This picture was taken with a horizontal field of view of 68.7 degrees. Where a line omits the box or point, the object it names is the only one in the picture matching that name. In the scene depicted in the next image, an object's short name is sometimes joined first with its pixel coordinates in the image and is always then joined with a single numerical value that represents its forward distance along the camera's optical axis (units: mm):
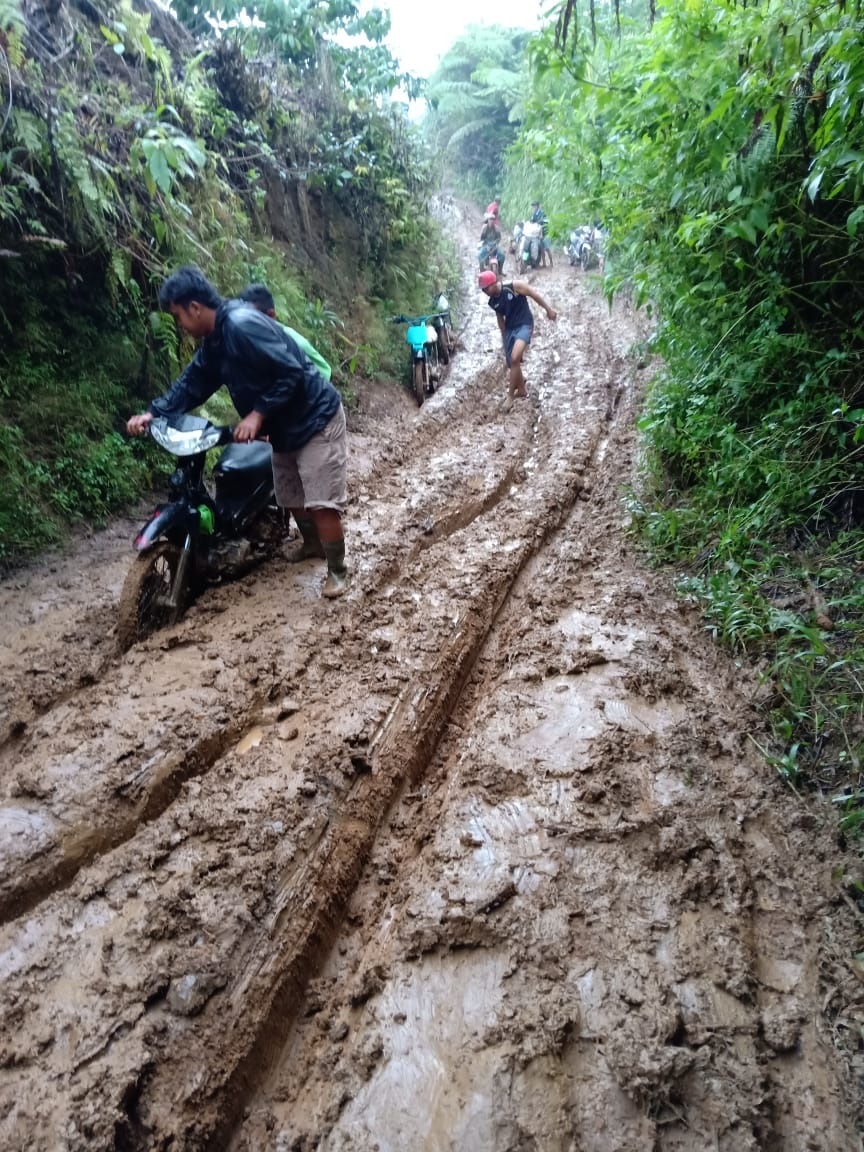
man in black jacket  3080
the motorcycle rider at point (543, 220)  15156
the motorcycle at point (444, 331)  9047
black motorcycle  3154
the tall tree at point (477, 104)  18594
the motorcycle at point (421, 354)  8062
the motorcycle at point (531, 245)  14827
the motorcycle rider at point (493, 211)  15811
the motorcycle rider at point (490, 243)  14398
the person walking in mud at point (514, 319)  6918
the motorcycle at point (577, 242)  14234
